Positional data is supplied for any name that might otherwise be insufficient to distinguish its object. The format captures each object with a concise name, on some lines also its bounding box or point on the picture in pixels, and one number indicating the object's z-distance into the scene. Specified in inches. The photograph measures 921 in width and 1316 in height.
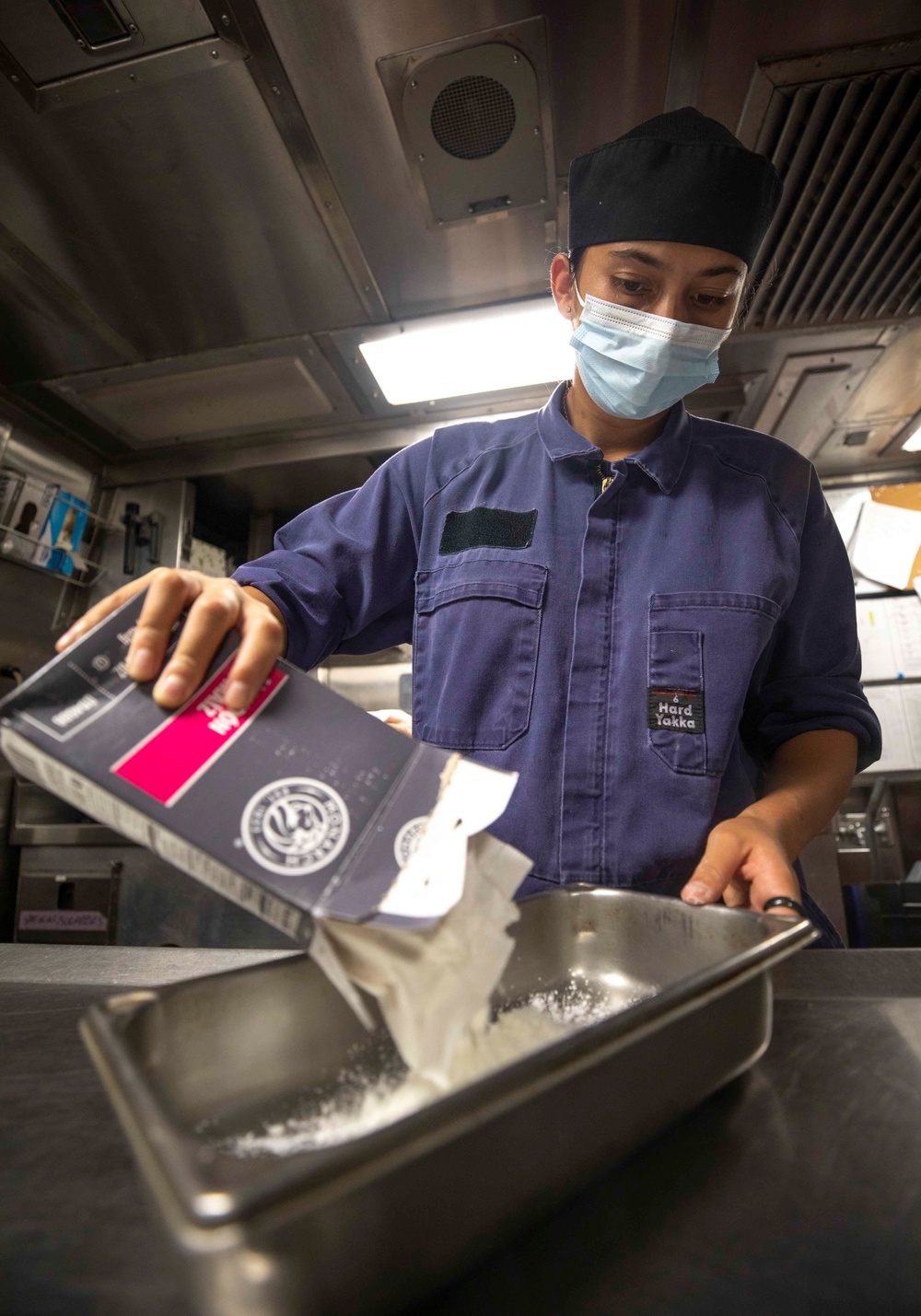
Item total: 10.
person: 34.8
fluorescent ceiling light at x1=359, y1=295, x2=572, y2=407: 78.5
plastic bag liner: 16.1
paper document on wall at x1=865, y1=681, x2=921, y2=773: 111.6
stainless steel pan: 9.5
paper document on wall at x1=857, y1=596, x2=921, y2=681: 116.2
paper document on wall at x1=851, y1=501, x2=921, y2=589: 117.8
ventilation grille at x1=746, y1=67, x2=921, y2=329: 56.4
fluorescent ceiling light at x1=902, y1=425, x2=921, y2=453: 109.1
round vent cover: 56.9
